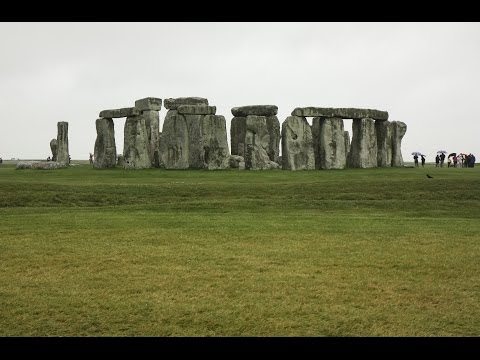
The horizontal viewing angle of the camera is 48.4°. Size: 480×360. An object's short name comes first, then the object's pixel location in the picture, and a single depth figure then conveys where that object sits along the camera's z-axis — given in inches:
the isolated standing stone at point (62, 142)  1508.4
